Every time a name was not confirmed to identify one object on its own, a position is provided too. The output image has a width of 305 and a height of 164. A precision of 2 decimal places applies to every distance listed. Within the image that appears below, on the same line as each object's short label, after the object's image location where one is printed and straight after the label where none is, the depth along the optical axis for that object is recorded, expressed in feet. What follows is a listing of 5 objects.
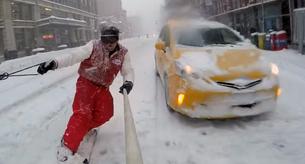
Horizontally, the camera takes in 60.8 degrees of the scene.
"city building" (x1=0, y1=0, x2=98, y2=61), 96.51
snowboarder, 9.92
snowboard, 8.79
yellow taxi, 12.06
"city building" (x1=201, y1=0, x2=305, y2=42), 47.78
